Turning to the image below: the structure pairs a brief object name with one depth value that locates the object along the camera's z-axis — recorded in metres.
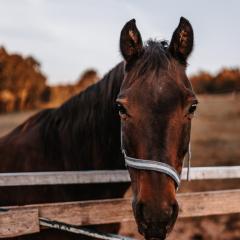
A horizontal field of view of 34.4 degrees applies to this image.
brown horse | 2.14
